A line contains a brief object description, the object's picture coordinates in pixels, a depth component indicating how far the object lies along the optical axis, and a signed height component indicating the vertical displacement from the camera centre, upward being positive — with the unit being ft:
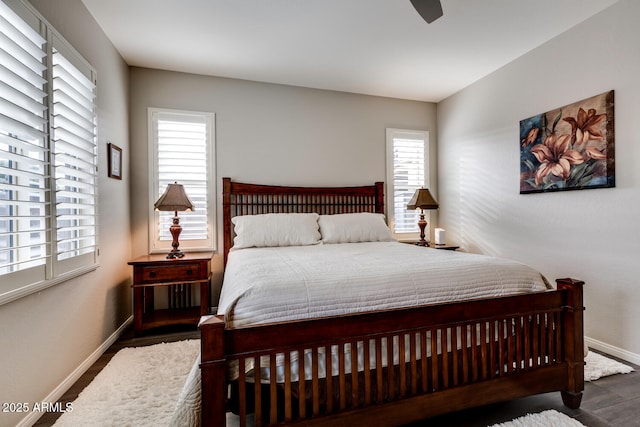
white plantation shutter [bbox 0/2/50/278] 4.61 +1.12
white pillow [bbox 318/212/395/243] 10.49 -0.59
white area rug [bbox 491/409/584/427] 5.00 -3.56
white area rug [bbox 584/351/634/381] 6.66 -3.62
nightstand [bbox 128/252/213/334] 8.91 -2.06
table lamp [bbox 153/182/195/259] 9.34 +0.26
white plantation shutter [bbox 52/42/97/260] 6.14 +1.27
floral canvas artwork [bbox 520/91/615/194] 7.71 +1.83
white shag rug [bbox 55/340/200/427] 5.28 -3.62
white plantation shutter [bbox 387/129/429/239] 13.65 +1.77
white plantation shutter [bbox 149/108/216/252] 10.78 +1.61
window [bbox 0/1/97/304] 4.70 +1.10
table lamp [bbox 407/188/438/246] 12.08 +0.36
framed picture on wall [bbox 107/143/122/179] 8.70 +1.59
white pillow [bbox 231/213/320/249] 9.77 -0.61
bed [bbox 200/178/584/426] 4.16 -2.06
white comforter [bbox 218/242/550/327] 4.46 -1.20
